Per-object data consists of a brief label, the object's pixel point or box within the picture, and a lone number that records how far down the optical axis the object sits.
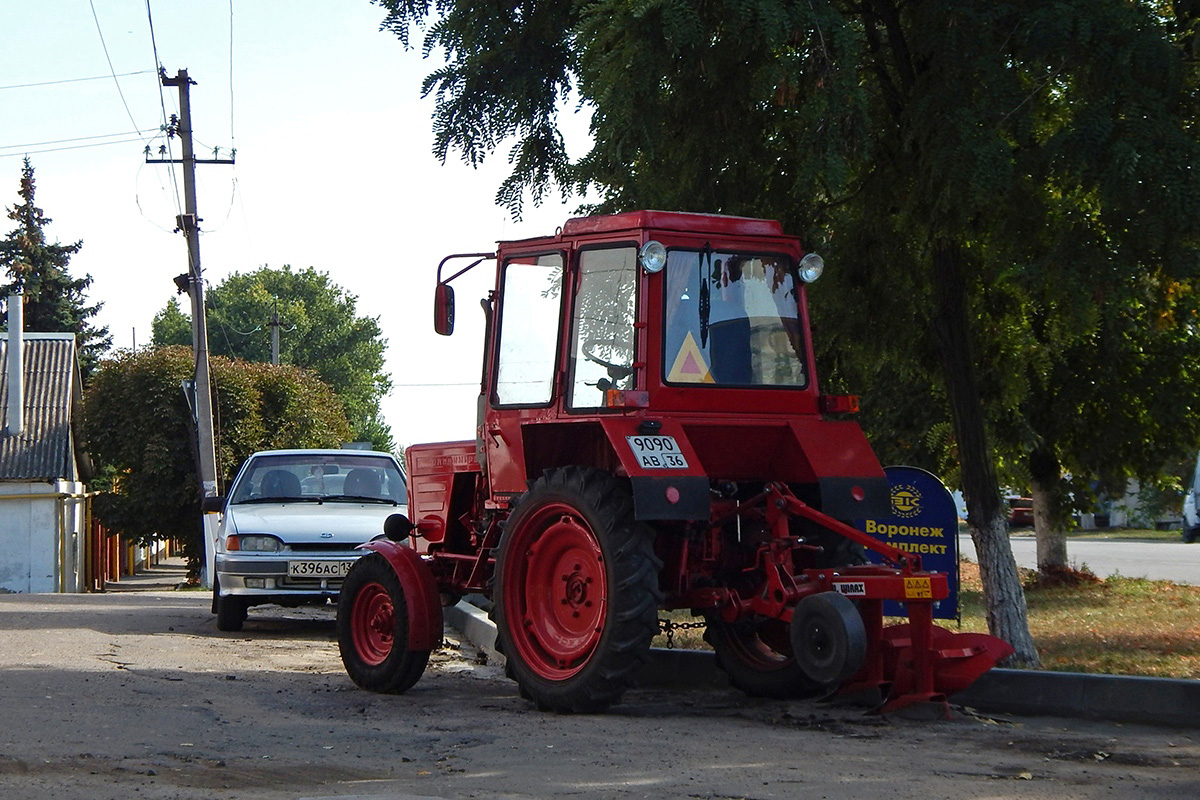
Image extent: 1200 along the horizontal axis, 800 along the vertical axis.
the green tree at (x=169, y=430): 37.56
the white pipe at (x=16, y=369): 43.88
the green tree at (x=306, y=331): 95.69
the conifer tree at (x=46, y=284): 58.19
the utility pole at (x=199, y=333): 29.41
